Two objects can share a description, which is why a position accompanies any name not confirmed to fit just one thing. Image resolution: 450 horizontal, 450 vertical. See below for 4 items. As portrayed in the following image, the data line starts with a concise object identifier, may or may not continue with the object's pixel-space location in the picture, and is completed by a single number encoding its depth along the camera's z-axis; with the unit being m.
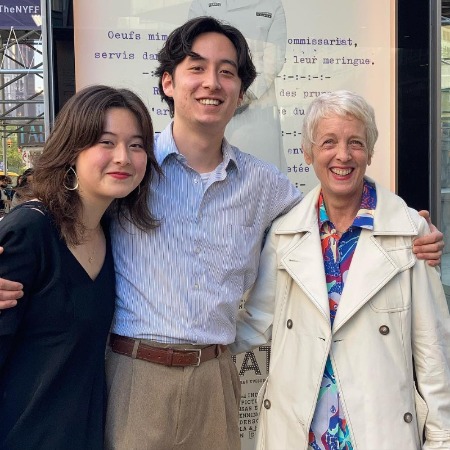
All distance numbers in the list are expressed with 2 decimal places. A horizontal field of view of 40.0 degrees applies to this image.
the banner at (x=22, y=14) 6.37
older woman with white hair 1.99
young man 2.06
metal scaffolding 9.26
